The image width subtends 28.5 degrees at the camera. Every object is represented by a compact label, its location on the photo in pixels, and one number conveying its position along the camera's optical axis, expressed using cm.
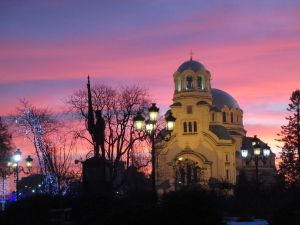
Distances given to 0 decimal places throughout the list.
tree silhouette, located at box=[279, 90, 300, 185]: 7894
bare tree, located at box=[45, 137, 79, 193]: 5272
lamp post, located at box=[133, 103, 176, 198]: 2421
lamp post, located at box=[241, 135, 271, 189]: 3568
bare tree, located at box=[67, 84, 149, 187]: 5078
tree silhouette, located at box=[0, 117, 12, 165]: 6944
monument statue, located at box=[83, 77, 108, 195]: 2864
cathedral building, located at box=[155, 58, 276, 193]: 8681
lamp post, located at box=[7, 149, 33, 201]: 3730
